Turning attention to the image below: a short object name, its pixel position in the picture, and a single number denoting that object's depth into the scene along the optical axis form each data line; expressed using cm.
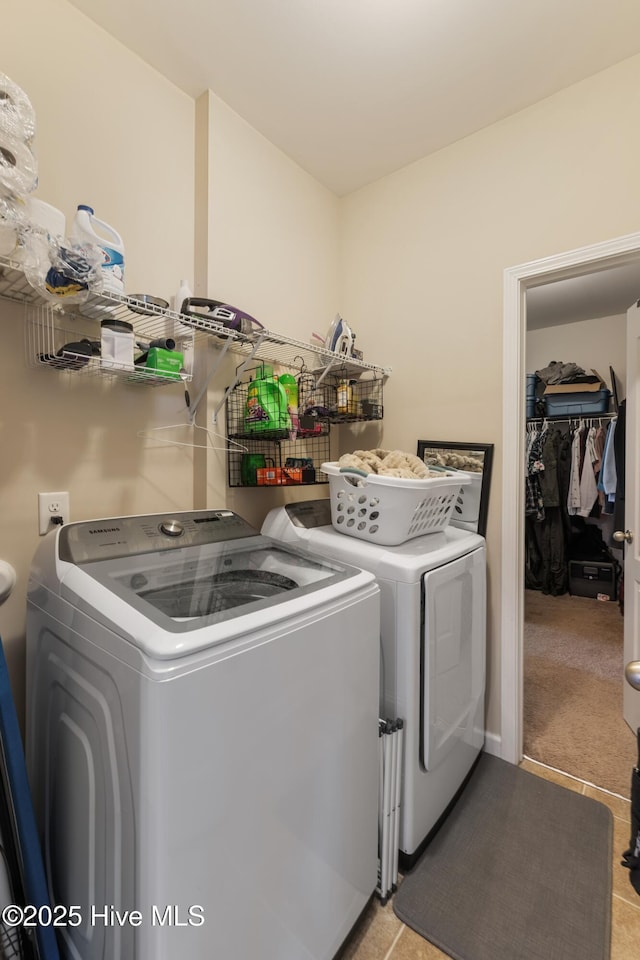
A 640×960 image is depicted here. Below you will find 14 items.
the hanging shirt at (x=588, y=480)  395
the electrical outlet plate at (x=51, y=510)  134
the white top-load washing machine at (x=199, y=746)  74
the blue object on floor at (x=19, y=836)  92
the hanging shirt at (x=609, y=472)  374
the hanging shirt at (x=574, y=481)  404
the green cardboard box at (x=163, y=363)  137
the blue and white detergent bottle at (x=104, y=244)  122
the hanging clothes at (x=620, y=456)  370
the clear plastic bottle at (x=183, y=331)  153
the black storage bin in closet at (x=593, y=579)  409
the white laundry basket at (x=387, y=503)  148
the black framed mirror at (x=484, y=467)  193
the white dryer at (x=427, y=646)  134
